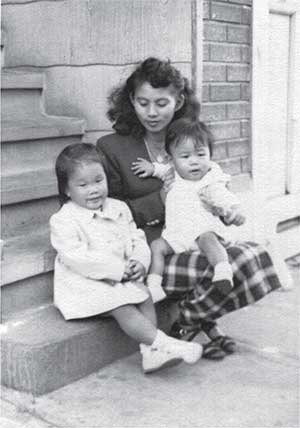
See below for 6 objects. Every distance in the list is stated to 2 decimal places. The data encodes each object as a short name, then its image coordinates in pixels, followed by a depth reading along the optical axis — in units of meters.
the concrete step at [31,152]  3.48
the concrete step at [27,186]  3.26
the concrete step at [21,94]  3.75
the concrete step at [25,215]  3.31
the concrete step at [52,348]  2.67
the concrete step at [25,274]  2.97
